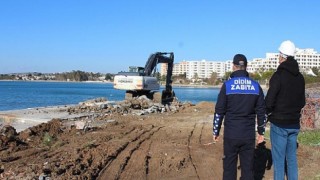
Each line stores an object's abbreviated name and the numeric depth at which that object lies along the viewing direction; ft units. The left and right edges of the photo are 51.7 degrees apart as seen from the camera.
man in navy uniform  15.40
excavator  76.42
